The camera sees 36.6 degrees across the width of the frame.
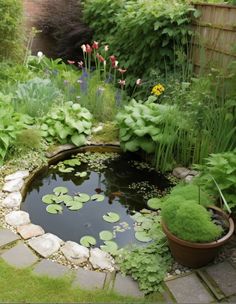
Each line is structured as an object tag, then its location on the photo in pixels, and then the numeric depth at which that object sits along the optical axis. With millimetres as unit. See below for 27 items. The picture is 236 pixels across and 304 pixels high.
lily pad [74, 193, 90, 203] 3268
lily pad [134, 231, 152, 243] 2763
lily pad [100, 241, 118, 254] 2633
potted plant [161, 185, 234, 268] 2299
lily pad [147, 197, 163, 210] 3213
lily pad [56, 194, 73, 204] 3231
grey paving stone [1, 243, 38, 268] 2371
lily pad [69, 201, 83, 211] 3138
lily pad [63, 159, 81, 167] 3867
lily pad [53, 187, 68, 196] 3353
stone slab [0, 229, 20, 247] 2551
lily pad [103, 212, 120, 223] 3033
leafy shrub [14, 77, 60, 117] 4129
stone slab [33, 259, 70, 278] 2303
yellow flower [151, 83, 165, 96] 3940
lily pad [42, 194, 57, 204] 3223
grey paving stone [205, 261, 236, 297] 2250
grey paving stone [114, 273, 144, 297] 2215
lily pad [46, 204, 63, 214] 3079
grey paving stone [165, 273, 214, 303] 2170
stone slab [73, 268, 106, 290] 2240
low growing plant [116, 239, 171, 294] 2270
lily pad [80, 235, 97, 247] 2723
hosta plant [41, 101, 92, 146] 4012
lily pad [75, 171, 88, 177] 3693
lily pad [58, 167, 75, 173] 3744
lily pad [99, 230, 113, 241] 2803
